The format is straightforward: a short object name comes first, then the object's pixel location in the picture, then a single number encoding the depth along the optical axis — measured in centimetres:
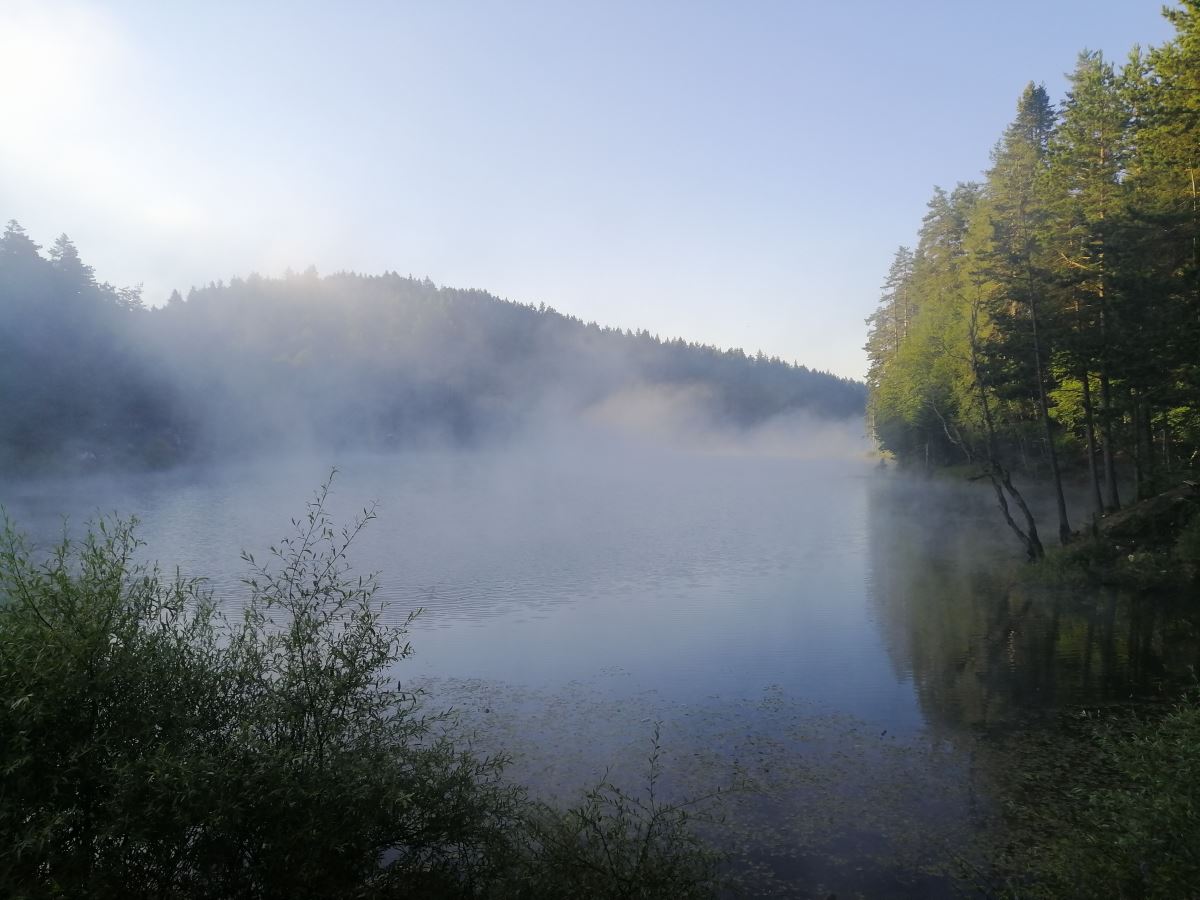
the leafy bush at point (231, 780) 680
